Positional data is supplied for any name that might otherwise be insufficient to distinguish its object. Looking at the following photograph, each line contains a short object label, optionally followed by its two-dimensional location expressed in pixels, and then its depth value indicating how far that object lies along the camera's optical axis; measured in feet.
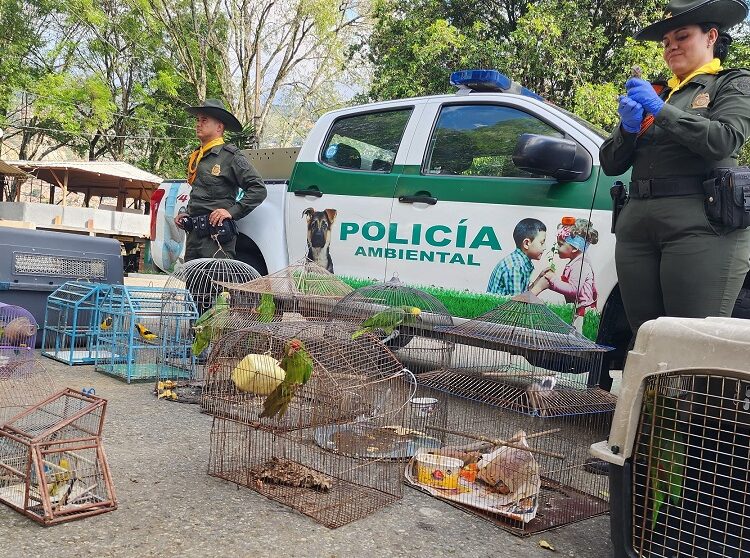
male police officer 19.81
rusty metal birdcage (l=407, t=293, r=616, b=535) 10.29
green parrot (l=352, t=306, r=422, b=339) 14.56
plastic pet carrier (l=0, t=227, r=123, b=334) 19.19
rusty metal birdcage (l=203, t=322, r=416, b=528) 9.89
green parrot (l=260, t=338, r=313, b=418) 9.55
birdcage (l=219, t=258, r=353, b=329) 16.63
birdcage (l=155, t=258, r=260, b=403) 17.58
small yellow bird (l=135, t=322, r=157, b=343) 17.84
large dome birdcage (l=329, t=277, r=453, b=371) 14.90
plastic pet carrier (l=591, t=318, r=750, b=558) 6.79
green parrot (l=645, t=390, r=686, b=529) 7.24
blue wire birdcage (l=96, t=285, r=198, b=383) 17.22
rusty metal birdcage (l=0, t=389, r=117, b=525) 8.60
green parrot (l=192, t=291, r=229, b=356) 15.34
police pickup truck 14.40
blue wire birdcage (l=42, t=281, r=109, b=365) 18.12
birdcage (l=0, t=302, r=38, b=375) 11.51
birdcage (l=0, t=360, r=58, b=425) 11.18
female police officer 10.32
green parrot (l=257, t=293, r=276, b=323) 15.10
